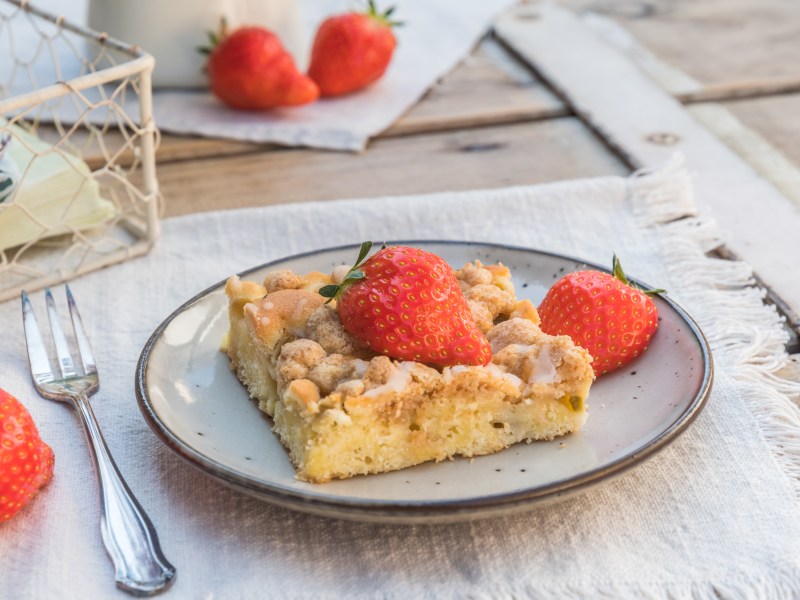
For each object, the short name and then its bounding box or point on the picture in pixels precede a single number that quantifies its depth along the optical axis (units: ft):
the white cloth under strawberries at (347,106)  2.12
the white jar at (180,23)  2.13
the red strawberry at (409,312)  1.37
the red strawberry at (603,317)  1.46
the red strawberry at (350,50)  2.19
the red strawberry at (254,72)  2.11
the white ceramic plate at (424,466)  1.26
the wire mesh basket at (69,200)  1.70
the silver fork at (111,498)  1.28
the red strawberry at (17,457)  1.31
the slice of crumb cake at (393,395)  1.33
